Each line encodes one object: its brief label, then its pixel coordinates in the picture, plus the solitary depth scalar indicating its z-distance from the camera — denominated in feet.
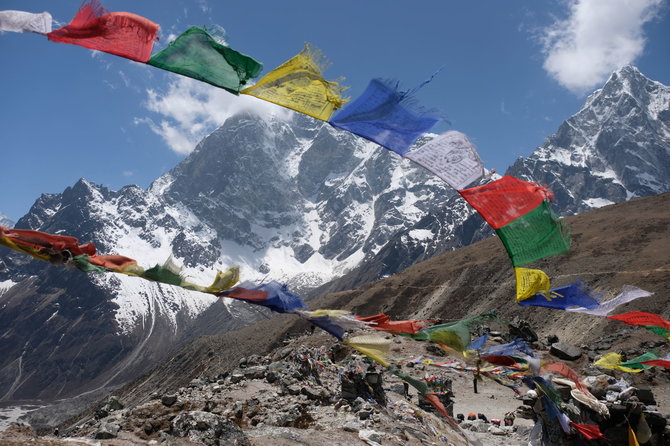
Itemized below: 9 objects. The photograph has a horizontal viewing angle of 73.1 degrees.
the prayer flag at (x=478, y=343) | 26.85
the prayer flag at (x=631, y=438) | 23.39
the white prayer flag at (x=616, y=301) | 23.97
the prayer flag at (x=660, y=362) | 28.52
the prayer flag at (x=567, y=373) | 24.97
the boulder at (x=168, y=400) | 32.07
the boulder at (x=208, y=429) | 24.27
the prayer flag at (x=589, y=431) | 23.44
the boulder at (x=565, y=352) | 77.82
